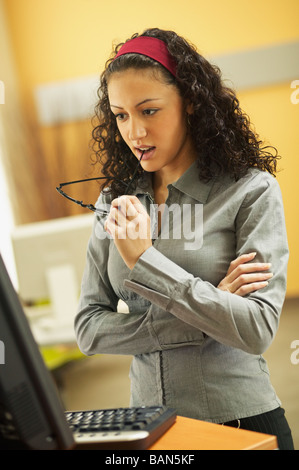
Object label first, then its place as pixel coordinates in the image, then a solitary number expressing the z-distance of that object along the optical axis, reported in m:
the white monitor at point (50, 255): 2.71
